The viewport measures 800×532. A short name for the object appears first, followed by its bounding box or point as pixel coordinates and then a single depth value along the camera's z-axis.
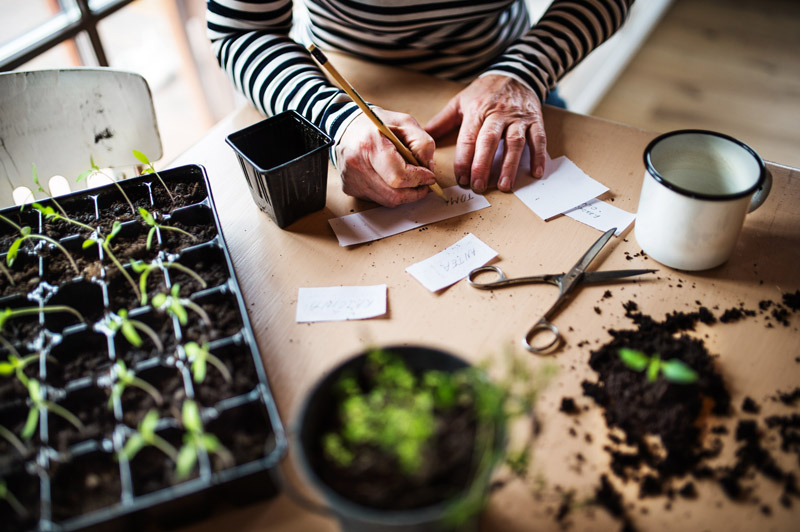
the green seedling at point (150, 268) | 0.76
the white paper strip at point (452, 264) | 0.87
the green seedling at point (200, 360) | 0.62
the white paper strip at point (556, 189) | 0.99
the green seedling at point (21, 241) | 0.81
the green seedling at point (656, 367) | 0.56
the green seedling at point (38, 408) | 0.60
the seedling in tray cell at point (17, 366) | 0.65
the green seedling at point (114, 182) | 0.91
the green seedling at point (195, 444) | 0.51
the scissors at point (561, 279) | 0.80
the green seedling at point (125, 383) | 0.65
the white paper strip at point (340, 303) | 0.83
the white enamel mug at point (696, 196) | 0.78
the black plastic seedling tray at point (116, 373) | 0.59
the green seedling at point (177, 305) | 0.70
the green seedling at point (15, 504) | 0.58
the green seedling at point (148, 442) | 0.54
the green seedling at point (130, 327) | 0.67
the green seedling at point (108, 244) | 0.80
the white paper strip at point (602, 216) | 0.95
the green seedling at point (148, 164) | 0.89
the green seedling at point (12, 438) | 0.63
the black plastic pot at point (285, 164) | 0.91
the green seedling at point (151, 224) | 0.85
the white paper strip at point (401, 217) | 0.96
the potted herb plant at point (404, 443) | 0.48
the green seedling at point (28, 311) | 0.70
